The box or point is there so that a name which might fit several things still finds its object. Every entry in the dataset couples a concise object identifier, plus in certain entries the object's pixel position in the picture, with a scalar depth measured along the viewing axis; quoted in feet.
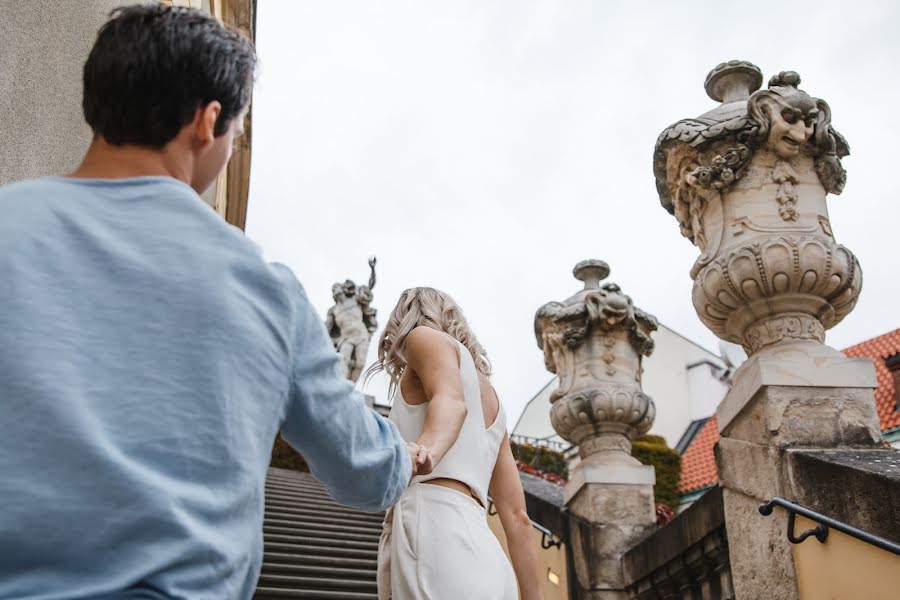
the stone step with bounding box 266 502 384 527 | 28.34
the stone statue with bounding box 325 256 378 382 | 60.75
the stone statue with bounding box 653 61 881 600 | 11.73
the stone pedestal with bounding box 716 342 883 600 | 11.47
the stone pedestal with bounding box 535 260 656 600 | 18.08
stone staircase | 20.35
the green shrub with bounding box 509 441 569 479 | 75.23
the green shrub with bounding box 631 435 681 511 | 75.87
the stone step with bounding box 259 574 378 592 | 20.32
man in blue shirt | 3.02
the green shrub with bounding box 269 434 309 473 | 48.47
